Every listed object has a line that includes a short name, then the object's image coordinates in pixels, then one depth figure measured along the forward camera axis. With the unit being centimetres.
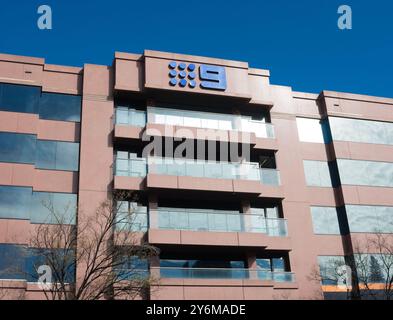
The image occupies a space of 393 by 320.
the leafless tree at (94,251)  2356
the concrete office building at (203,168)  2834
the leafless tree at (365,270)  3008
